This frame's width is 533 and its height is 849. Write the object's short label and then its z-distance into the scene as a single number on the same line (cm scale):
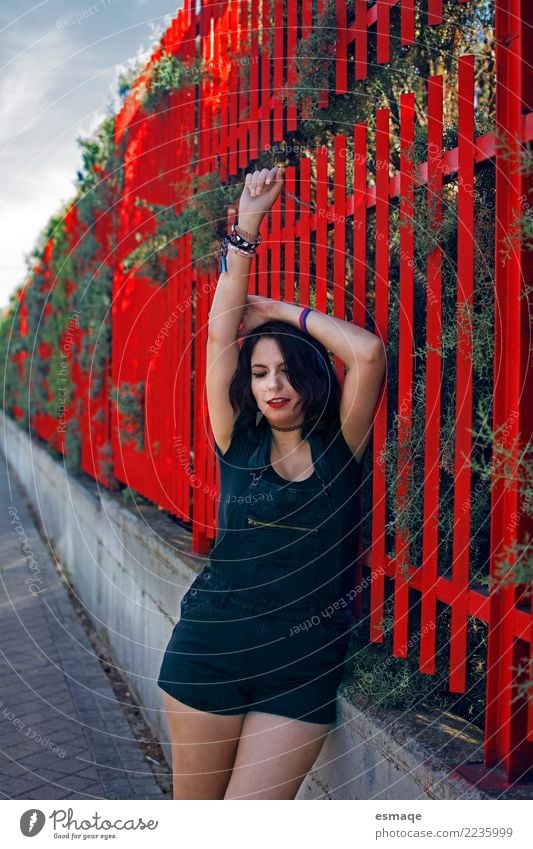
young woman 242
